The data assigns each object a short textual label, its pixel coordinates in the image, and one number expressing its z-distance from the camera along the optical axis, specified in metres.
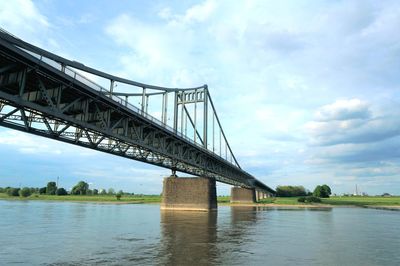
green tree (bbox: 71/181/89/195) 193.88
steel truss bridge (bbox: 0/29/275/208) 22.34
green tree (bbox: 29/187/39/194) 188.19
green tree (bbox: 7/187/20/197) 167.75
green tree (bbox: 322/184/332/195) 173.62
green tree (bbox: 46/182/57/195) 184.55
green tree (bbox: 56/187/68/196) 180.46
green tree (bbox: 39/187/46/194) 189.15
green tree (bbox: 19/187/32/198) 163.20
